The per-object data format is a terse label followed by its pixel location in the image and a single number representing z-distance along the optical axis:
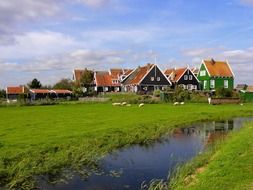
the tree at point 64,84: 110.62
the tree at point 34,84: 114.06
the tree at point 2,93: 106.08
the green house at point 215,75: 92.12
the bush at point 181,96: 68.62
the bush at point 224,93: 70.88
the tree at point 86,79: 105.75
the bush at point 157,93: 75.41
